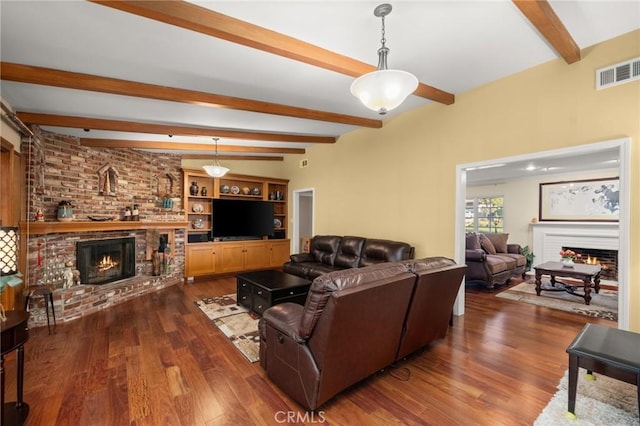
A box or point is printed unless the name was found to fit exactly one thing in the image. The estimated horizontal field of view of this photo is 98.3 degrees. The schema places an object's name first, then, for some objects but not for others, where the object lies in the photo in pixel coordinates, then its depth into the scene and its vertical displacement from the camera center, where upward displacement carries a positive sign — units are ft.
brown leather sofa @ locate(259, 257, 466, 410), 5.98 -2.80
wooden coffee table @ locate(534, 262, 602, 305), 14.40 -3.30
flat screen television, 20.49 -0.51
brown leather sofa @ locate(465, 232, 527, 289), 16.96 -3.05
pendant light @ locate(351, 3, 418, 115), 6.15 +2.92
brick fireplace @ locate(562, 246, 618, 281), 19.63 -3.33
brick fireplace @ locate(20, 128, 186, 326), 12.33 -0.21
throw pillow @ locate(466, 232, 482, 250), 18.25 -1.99
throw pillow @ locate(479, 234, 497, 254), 19.66 -2.27
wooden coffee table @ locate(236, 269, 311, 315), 11.82 -3.50
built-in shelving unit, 19.51 -1.61
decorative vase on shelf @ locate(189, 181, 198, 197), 19.94 +1.60
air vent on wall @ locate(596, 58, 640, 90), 8.10 +4.25
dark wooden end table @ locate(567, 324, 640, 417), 5.70 -3.04
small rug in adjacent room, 13.23 -4.69
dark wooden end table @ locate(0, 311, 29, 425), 5.17 -2.65
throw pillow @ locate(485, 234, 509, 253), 20.89 -2.13
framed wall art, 19.51 +1.00
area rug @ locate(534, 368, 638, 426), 6.18 -4.61
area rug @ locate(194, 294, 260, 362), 9.61 -4.71
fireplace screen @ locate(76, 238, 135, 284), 14.60 -2.80
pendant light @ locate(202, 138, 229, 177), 16.38 +2.46
